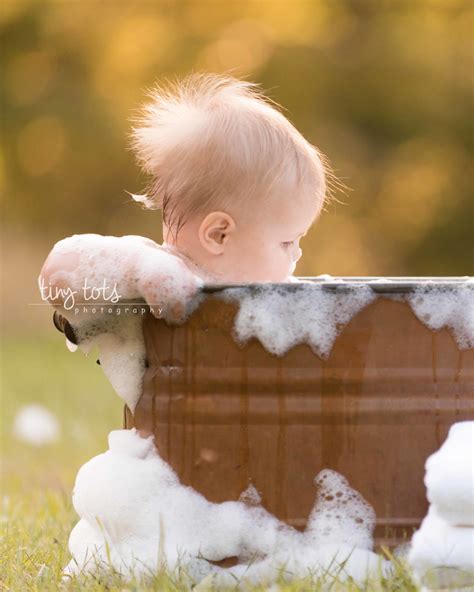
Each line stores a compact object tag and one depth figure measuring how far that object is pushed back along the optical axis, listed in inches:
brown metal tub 138.0
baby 143.2
